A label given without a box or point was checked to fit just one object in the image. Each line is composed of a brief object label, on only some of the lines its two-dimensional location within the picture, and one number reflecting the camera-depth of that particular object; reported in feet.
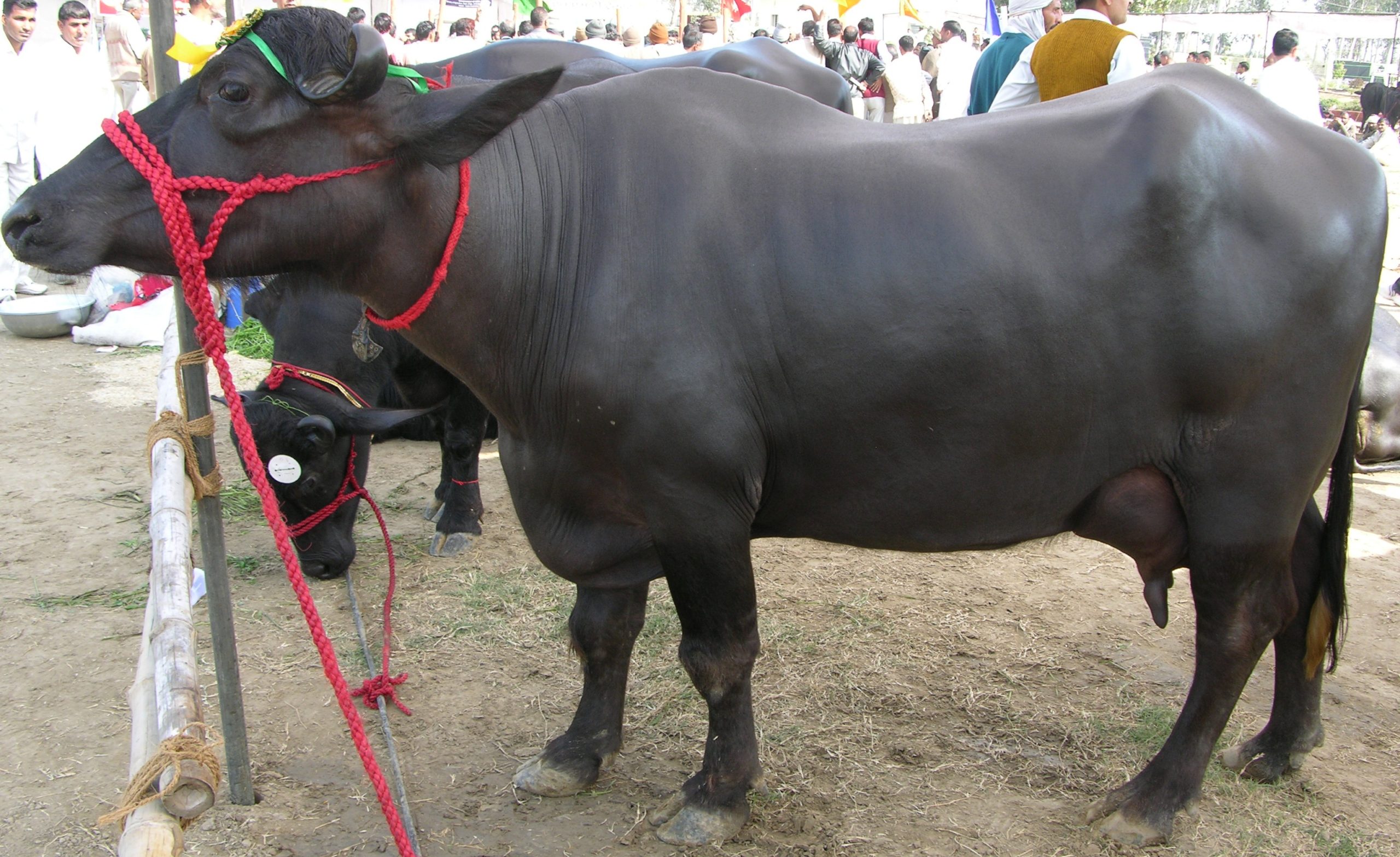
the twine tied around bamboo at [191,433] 9.48
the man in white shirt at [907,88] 45.88
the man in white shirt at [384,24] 36.58
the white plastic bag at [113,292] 26.99
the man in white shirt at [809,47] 43.91
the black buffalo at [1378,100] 57.11
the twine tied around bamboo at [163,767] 6.05
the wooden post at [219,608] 9.75
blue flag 40.70
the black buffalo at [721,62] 18.99
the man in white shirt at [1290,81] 33.88
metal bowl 27.48
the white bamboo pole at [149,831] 5.80
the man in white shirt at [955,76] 47.19
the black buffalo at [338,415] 13.89
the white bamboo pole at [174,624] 6.20
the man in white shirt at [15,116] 30.48
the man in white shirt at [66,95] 31.09
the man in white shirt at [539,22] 43.93
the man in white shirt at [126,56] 40.19
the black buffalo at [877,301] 8.14
